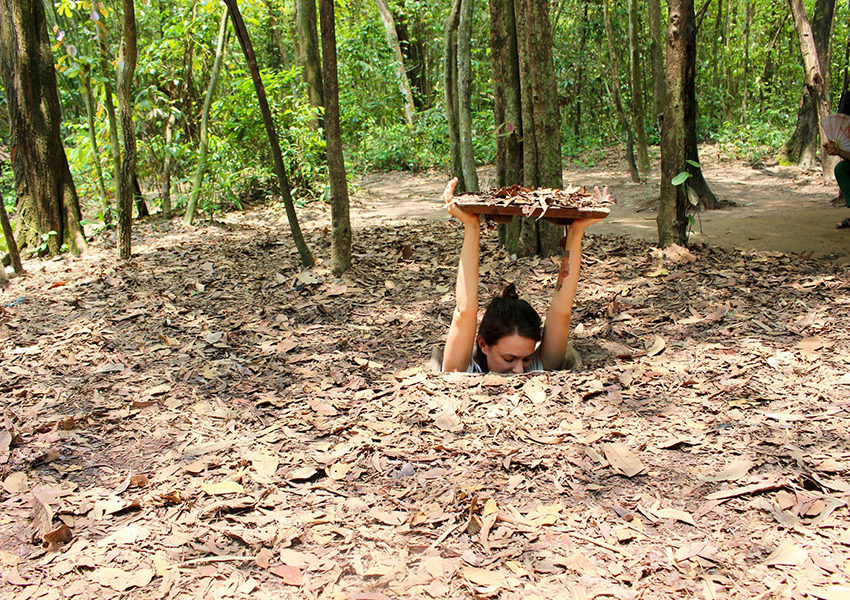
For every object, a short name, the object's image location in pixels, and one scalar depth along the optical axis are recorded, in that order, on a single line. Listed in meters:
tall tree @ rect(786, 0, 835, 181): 6.68
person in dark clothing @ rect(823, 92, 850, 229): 6.46
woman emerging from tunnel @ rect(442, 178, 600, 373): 3.61
